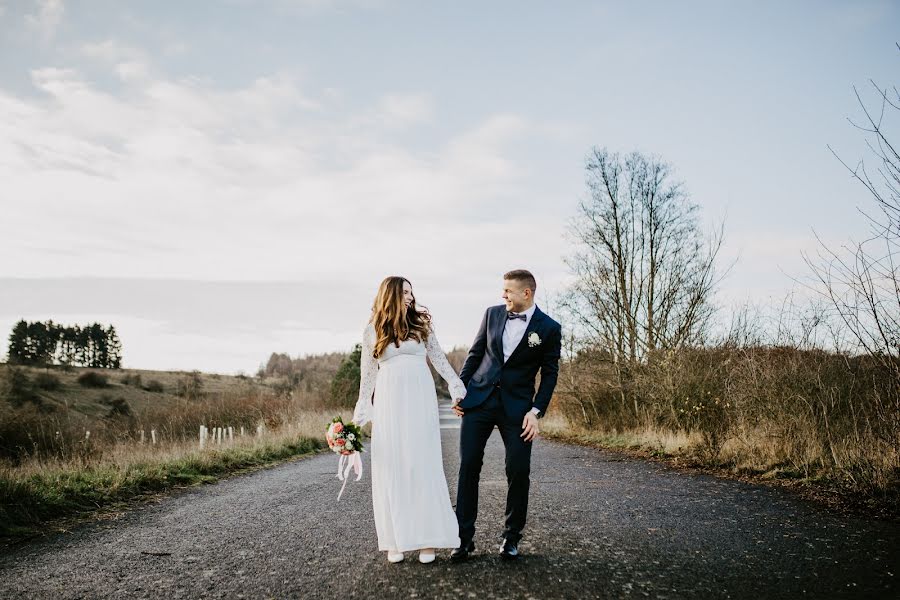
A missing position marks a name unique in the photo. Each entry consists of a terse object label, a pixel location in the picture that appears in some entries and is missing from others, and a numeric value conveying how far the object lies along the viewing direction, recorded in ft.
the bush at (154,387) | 160.38
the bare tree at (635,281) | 61.26
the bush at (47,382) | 121.67
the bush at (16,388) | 95.36
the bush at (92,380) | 142.82
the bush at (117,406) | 105.27
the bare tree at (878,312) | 20.86
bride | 14.60
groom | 14.88
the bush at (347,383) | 95.86
